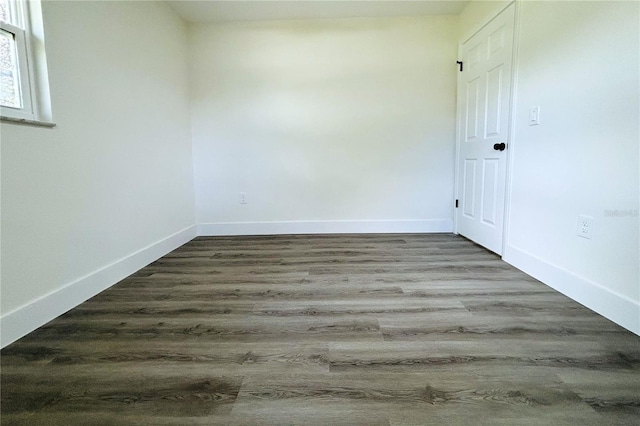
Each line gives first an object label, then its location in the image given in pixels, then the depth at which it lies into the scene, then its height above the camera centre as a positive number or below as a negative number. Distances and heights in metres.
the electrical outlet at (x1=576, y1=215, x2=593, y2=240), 1.63 -0.30
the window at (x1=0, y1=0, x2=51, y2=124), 1.41 +0.56
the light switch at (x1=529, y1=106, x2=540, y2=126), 2.00 +0.38
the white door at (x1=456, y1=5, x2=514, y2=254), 2.41 +0.39
